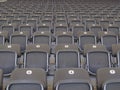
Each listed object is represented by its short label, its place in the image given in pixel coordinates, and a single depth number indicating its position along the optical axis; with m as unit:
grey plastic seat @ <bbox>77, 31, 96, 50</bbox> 6.75
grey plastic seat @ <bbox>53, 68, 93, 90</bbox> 3.24
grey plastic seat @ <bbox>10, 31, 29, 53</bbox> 6.66
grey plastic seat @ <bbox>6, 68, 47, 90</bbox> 3.24
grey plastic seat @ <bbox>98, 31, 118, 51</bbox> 6.75
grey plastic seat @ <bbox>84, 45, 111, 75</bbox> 5.17
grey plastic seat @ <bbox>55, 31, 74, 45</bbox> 6.76
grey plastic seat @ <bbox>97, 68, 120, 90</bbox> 3.80
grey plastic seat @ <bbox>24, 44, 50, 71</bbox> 5.15
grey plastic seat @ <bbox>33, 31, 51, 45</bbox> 6.77
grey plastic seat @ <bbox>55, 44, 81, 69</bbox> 5.14
